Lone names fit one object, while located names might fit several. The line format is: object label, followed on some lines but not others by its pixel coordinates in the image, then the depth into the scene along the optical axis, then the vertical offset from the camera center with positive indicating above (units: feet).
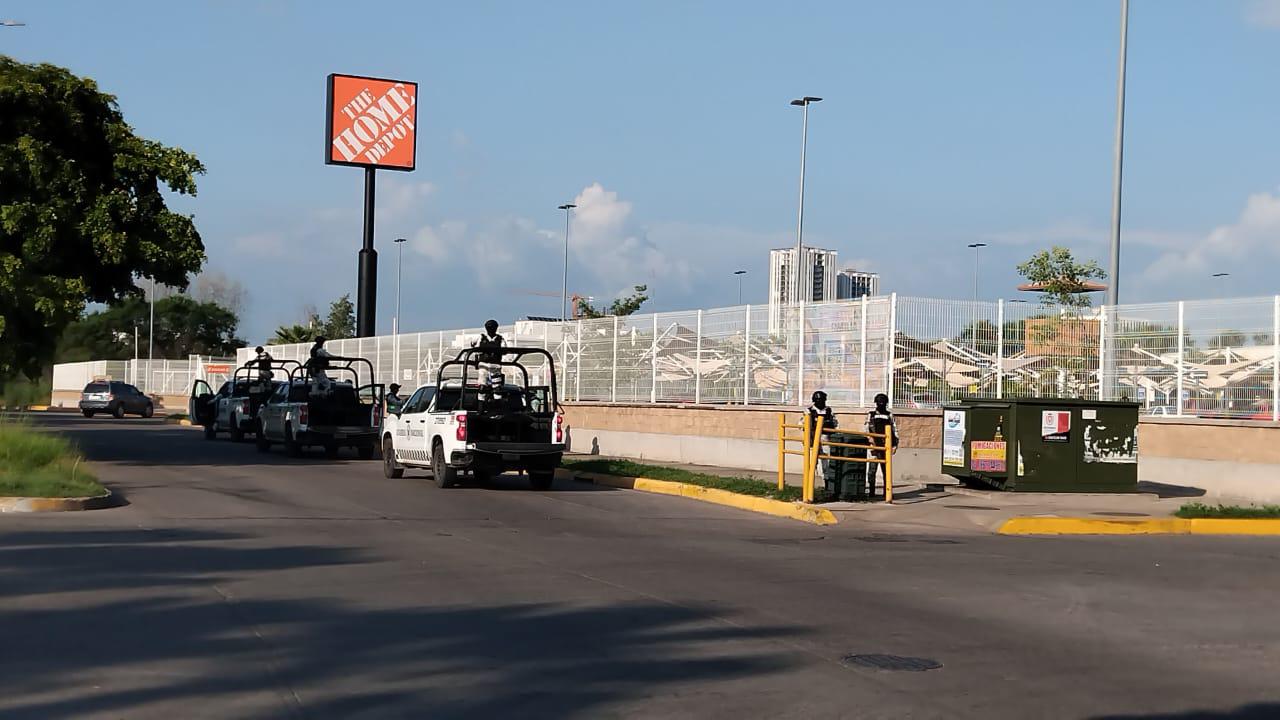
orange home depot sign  137.28 +29.09
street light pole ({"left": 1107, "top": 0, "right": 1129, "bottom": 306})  76.64 +14.67
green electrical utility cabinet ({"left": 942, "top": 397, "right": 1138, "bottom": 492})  65.62 -1.40
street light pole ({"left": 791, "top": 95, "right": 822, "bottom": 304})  143.96 +22.02
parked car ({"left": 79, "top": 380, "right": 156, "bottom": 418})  184.34 -0.95
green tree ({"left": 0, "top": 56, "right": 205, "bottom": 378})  76.69 +10.87
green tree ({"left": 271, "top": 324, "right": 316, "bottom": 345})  261.85 +12.59
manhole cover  26.37 -5.06
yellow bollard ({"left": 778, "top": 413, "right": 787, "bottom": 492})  65.67 -2.09
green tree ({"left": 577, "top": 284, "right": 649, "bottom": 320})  267.59 +20.38
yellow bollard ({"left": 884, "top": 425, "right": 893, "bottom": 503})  61.26 -2.37
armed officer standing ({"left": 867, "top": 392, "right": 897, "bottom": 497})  63.87 -0.50
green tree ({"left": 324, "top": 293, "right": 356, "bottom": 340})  345.92 +20.71
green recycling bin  62.39 -3.18
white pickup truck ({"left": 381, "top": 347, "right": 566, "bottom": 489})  69.00 -1.52
